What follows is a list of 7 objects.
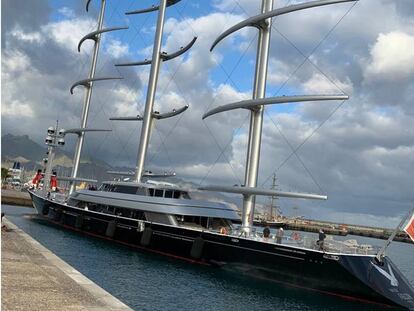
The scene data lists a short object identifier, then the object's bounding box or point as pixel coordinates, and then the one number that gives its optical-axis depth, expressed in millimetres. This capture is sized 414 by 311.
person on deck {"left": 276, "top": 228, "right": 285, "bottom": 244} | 24073
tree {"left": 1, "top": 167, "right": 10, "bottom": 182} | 141350
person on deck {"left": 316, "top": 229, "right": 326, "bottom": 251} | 22312
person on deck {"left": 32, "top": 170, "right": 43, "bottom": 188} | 64750
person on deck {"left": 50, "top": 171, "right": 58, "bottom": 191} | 61281
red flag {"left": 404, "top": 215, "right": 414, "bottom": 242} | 19328
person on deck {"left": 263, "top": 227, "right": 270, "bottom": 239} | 25769
